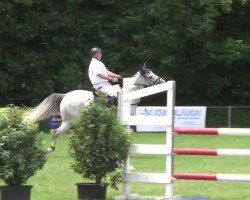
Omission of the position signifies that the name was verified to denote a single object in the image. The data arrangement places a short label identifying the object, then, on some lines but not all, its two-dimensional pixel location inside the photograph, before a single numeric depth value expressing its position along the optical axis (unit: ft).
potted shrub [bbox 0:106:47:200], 54.90
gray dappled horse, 103.51
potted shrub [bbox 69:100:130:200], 58.35
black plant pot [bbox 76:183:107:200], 58.86
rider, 95.66
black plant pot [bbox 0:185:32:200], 55.55
